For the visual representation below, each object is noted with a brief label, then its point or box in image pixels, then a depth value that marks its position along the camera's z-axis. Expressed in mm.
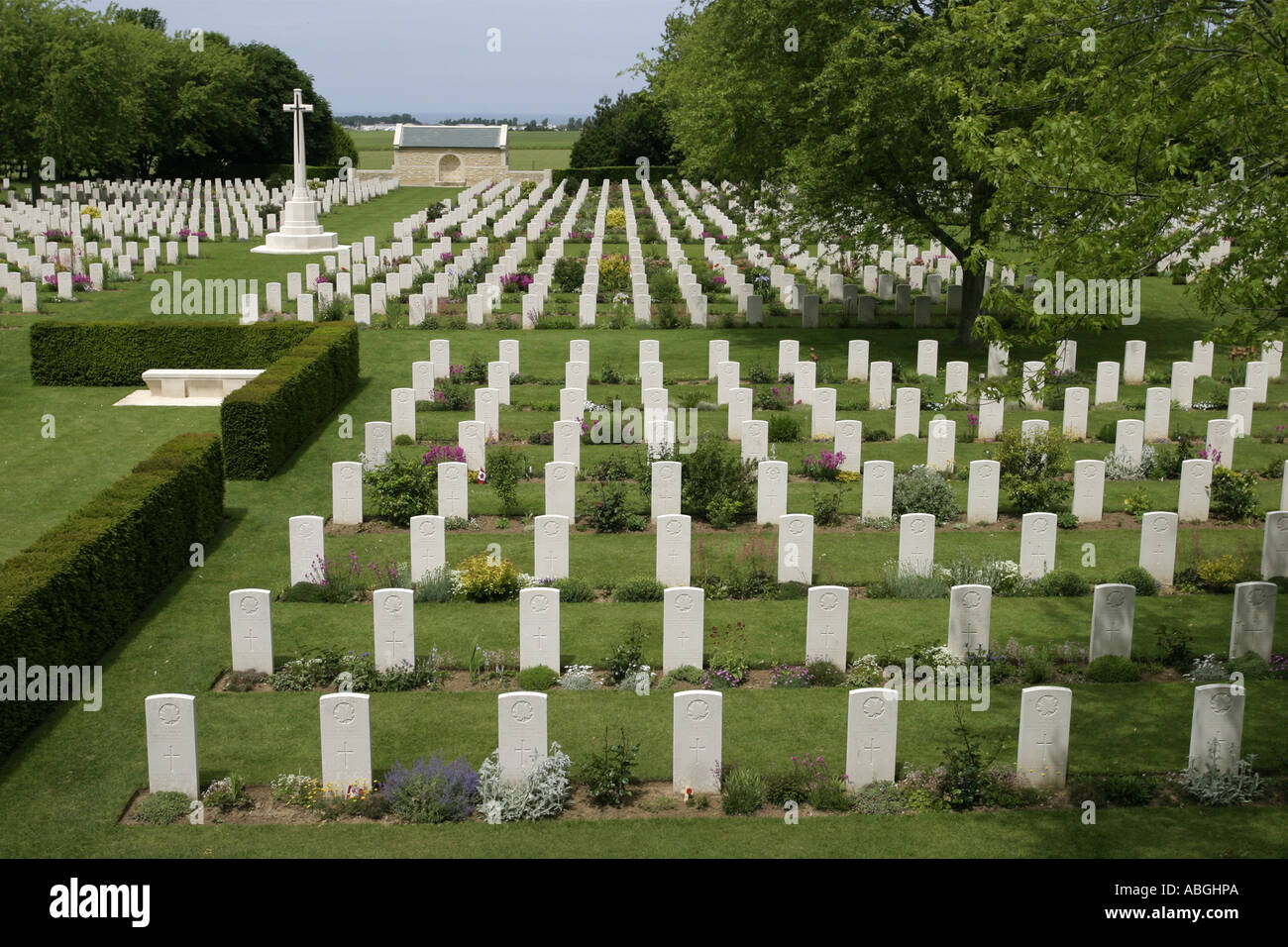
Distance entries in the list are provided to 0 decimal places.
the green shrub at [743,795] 9258
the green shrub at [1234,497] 15922
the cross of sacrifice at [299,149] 38219
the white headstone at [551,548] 13516
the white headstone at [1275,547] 13688
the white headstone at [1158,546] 13508
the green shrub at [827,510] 15820
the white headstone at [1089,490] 15672
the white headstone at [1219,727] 9391
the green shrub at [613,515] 15594
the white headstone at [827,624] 11375
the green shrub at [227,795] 9266
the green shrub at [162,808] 9078
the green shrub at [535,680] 11297
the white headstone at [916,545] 13555
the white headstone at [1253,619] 11461
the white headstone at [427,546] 13430
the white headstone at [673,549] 13523
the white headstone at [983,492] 15719
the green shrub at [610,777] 9336
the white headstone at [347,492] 15781
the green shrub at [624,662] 11555
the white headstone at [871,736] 9312
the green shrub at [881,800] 9227
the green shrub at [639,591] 13430
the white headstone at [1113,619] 11438
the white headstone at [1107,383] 20859
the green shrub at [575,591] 13352
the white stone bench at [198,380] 22125
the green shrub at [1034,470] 16000
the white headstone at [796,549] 13516
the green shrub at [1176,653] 11773
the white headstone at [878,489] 15734
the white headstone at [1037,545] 13547
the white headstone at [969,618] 11445
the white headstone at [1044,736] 9328
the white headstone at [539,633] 11344
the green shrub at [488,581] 13250
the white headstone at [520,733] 9305
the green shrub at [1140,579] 13477
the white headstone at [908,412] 19234
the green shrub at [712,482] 15969
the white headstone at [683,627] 11258
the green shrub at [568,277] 31609
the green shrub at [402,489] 15734
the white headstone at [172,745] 9133
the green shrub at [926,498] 15961
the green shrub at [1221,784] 9305
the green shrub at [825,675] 11430
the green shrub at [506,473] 16188
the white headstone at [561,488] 15336
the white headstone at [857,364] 22906
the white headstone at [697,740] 9359
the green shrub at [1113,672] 11398
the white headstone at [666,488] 15773
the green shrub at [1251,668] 11359
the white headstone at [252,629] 11344
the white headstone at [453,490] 15664
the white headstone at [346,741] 9258
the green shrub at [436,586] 13281
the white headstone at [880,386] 20844
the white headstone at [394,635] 11266
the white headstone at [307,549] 13383
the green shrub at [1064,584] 13367
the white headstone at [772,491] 15477
